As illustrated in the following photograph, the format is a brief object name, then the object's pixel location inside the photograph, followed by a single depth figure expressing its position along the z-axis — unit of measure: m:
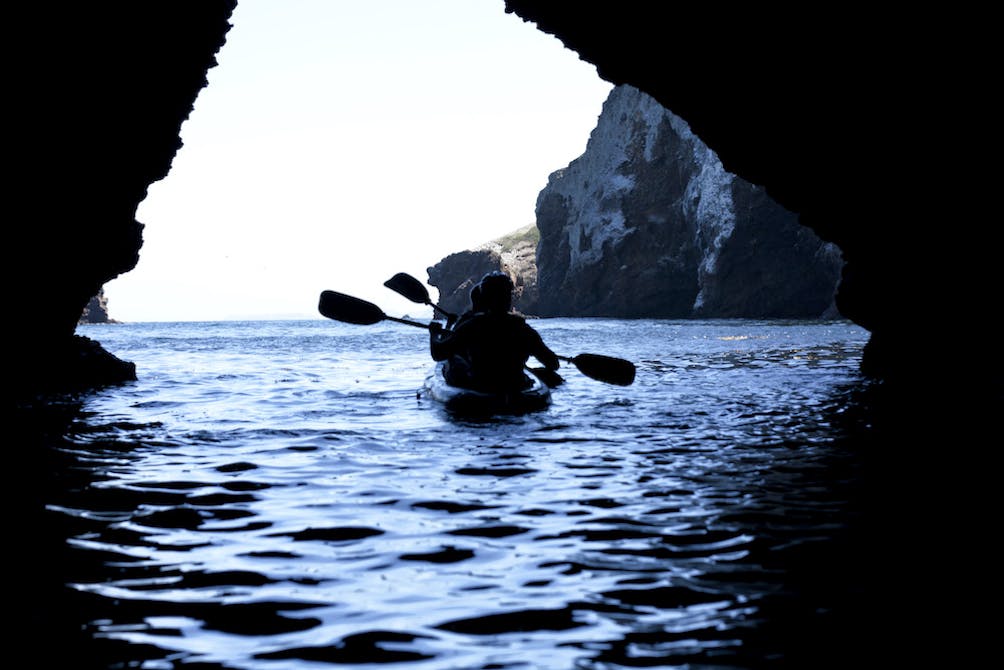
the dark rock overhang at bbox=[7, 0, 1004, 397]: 8.79
